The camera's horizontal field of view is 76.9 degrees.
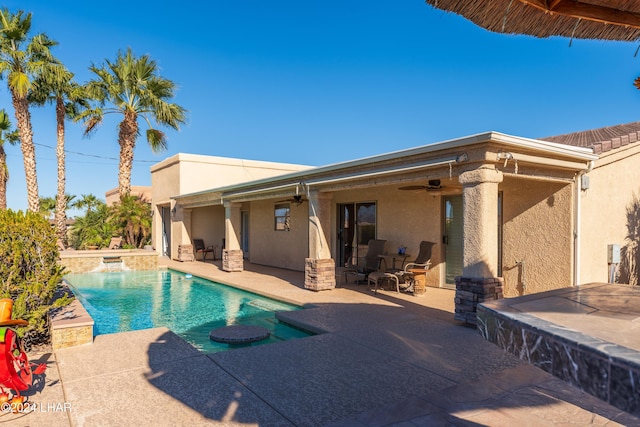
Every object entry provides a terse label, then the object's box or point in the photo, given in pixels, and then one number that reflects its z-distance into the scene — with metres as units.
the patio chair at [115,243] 20.55
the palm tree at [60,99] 19.91
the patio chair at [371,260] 11.57
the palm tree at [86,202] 31.52
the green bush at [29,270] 5.77
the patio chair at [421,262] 10.04
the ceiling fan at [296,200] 13.32
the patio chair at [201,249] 20.88
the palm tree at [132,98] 21.00
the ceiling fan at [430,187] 9.54
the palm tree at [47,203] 34.52
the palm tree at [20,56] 18.34
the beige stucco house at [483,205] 6.86
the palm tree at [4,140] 25.83
